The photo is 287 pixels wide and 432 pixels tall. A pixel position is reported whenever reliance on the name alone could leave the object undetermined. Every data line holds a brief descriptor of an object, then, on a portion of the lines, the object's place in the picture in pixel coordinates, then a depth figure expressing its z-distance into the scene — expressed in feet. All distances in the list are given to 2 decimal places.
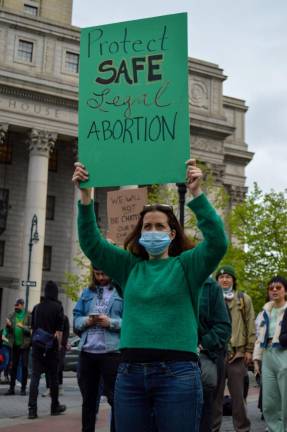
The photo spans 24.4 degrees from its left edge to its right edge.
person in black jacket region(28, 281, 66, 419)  34.53
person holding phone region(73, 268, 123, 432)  24.12
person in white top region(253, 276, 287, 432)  26.20
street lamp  107.10
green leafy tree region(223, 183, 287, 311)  119.96
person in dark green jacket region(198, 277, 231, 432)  20.94
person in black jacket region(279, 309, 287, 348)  26.05
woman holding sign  11.94
